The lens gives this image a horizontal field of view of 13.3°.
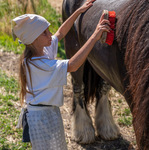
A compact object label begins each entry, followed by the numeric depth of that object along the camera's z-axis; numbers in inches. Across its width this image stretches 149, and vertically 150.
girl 122.8
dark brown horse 114.0
